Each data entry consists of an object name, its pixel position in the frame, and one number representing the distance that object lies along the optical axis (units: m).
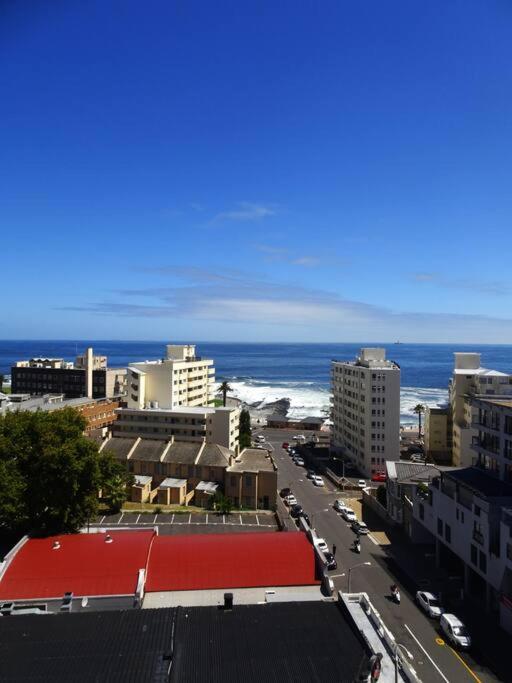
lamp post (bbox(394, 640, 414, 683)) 18.49
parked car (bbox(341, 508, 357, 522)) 52.75
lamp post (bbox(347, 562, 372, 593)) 40.65
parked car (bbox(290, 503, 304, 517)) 55.04
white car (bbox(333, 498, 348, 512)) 55.79
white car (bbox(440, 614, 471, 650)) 29.27
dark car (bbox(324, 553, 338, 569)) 40.31
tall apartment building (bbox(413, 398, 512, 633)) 32.72
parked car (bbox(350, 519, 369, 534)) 49.09
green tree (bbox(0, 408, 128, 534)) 38.59
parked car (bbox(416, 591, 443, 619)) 32.67
